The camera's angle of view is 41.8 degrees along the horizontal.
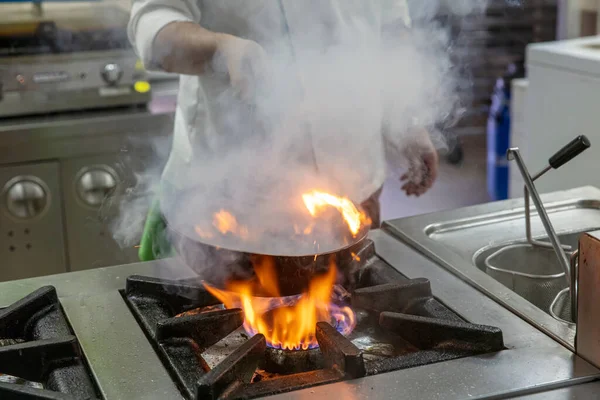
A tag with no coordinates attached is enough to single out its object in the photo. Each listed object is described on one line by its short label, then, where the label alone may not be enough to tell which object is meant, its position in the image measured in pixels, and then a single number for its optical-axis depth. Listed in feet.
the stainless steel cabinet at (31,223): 8.43
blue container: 14.78
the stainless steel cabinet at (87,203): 8.66
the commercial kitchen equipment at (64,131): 8.46
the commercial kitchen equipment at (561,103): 8.31
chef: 4.83
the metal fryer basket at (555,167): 3.74
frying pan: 3.47
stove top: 3.08
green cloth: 5.37
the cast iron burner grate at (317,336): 3.14
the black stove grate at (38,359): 2.97
